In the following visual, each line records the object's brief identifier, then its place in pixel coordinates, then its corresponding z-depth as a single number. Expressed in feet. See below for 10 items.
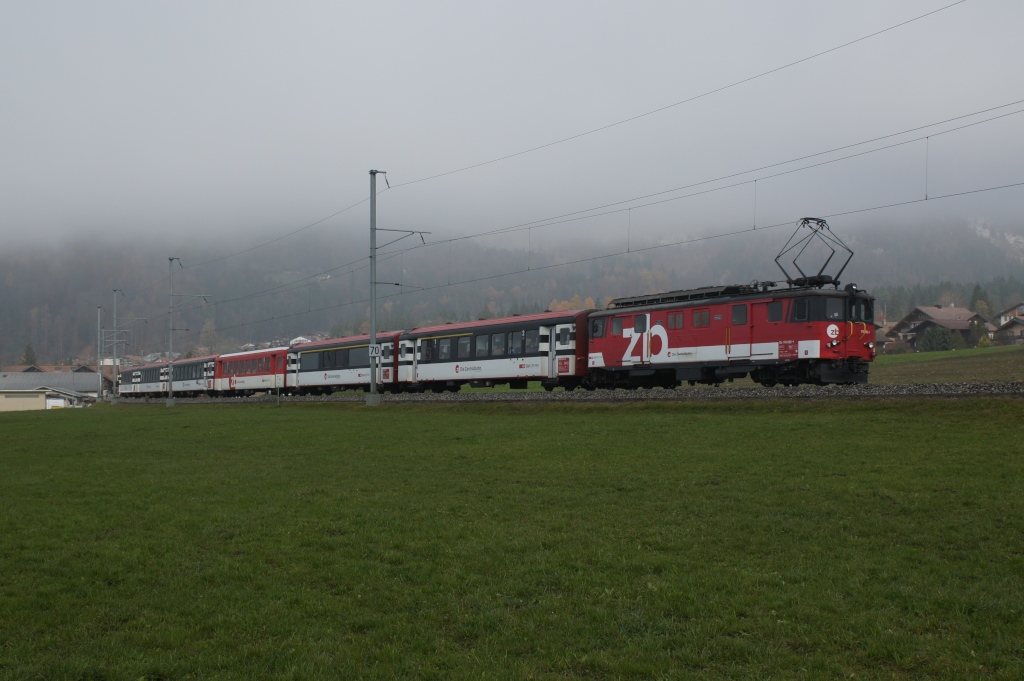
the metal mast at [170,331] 221.25
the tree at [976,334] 498.69
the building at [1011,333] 532.36
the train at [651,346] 104.27
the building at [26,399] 390.42
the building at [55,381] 551.18
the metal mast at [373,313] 140.97
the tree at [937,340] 422.41
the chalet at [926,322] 513.04
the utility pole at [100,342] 316.29
